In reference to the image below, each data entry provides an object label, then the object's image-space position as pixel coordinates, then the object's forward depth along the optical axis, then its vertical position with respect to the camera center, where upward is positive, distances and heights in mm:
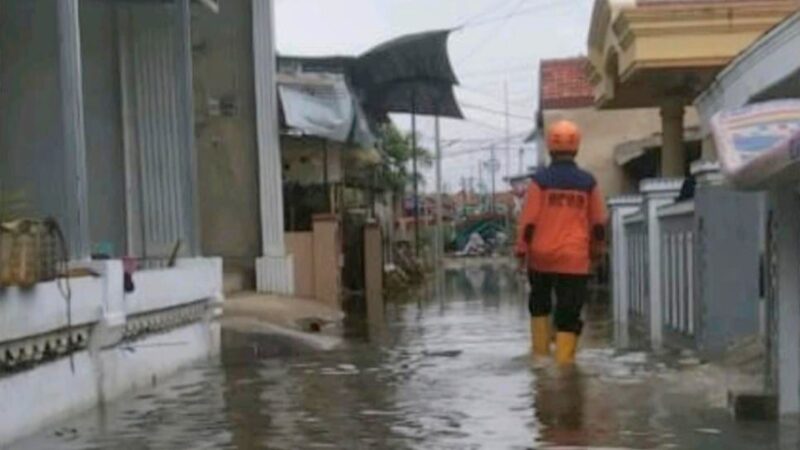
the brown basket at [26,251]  7203 -146
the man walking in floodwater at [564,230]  10219 -172
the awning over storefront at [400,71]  24969 +2642
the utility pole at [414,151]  26531 +1605
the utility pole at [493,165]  84438 +2780
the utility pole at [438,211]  48656 +14
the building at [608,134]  33594 +1807
